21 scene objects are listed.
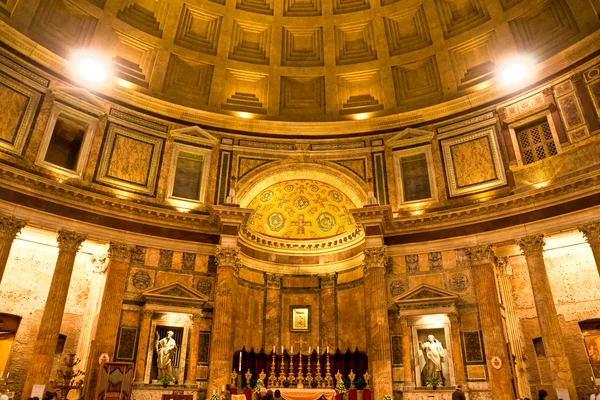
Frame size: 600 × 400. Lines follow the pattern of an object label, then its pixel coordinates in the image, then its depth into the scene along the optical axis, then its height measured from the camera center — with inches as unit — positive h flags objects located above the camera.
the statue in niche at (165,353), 775.7 +60.6
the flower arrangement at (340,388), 758.5 +6.8
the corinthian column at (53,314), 687.7 +113.6
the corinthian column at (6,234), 711.1 +228.8
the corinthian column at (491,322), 719.7 +110.3
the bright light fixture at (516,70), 901.2 +599.6
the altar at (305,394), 704.4 -2.3
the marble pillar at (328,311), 950.4 +159.4
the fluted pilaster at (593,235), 724.0 +235.8
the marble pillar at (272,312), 951.0 +158.0
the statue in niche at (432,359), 775.1 +54.2
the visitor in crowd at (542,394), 505.4 -0.1
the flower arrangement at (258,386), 748.6 +8.9
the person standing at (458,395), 561.7 -2.0
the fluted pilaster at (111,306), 732.0 +134.2
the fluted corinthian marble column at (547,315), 689.6 +116.9
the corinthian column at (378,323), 766.5 +114.0
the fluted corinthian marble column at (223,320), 759.7 +115.6
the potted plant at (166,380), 757.9 +17.2
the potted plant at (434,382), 759.1 +17.2
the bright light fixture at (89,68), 895.7 +593.7
